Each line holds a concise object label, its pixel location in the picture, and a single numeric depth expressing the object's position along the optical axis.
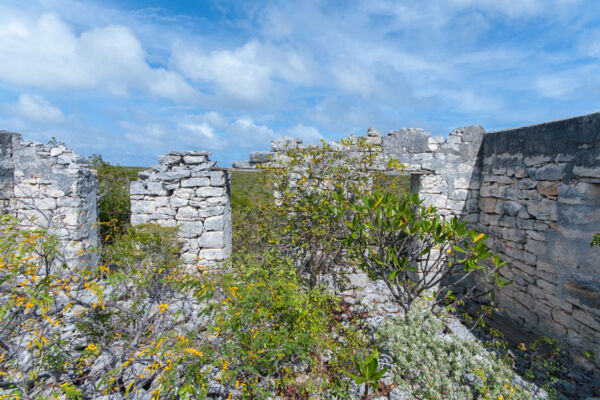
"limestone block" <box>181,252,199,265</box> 5.38
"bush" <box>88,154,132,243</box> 6.36
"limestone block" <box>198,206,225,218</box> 5.38
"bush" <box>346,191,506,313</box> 3.45
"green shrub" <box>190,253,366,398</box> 2.91
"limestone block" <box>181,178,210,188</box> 5.34
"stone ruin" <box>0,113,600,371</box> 4.09
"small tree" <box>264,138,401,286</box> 5.05
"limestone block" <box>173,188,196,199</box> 5.37
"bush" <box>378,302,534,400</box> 2.81
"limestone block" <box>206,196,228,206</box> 5.39
